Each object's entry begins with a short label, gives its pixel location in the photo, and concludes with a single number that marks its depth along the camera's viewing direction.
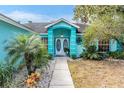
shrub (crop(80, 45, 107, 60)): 4.03
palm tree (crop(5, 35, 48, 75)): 2.95
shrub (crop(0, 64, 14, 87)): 2.45
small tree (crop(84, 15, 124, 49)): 3.96
